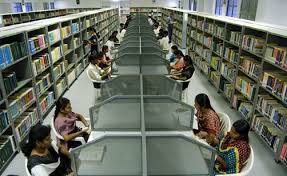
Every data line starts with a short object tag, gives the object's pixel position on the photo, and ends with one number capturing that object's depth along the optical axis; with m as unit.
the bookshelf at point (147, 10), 18.86
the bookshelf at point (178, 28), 10.50
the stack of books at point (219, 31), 5.63
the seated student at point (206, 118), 2.74
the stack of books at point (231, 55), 4.84
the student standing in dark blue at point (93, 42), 7.92
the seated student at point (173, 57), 6.26
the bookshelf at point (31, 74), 3.26
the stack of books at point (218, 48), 5.64
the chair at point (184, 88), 4.56
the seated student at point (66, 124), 2.81
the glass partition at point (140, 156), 1.76
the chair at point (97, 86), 4.64
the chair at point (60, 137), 2.78
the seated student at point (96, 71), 4.74
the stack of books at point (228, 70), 5.00
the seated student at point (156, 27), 11.05
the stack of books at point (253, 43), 3.99
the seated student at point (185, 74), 4.63
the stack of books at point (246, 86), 4.16
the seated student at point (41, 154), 1.98
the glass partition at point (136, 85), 3.37
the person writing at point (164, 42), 7.76
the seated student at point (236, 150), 2.17
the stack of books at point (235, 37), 4.77
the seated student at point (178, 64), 5.46
